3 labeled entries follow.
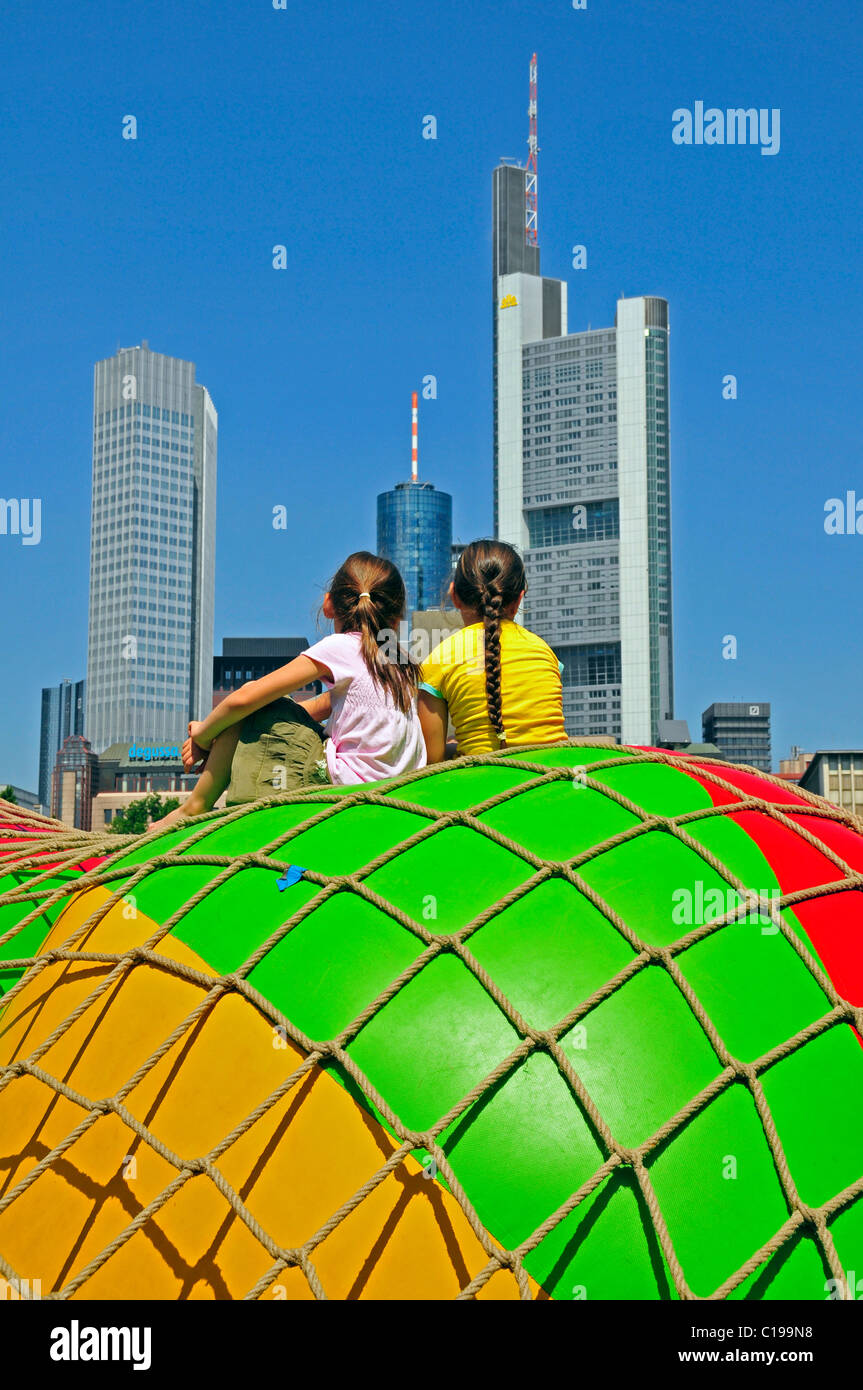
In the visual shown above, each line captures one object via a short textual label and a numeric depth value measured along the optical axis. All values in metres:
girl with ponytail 4.45
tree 78.53
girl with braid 4.39
